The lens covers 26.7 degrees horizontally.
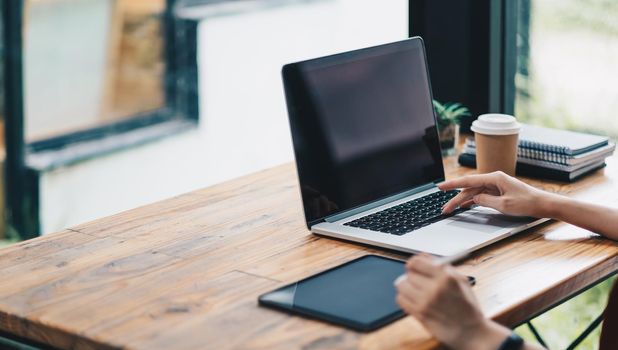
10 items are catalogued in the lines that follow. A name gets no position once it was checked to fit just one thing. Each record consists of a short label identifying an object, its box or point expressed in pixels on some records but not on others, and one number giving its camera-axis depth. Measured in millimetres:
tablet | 1608
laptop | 1907
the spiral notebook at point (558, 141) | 2208
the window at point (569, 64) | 2678
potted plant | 2364
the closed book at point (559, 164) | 2205
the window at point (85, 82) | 2935
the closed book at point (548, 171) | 2209
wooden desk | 1593
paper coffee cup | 2160
